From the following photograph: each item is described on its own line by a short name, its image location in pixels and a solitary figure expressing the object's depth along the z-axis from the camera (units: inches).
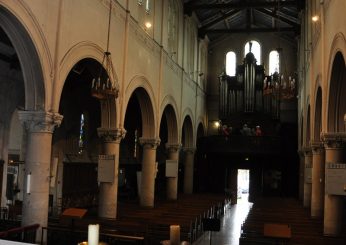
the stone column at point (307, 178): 800.9
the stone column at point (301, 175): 986.4
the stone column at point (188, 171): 1102.4
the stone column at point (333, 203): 526.3
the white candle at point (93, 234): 134.9
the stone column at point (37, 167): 431.8
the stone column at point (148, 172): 770.8
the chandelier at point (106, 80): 498.3
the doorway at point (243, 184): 1359.5
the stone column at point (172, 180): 918.1
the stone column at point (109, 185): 607.8
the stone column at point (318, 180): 669.9
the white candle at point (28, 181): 431.5
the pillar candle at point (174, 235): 218.5
